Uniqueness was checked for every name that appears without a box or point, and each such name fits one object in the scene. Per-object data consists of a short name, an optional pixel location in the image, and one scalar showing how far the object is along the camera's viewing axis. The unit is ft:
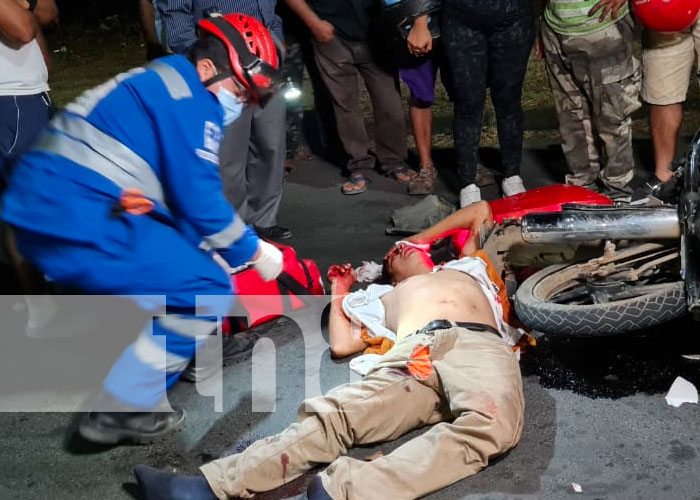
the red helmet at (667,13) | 17.44
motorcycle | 11.69
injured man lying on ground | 10.35
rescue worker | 11.13
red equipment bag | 15.10
